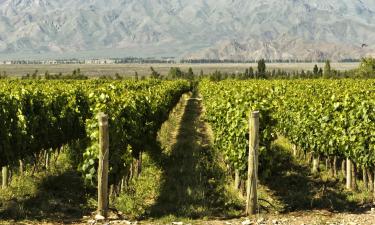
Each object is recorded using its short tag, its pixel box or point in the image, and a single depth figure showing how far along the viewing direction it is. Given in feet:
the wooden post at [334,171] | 58.18
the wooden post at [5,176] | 49.42
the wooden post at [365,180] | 50.42
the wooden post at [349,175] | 52.75
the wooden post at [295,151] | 71.29
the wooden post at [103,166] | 39.27
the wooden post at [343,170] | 57.60
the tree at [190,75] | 501.03
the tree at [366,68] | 452.76
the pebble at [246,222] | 37.99
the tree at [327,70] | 450.54
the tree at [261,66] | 515.34
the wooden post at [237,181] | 50.68
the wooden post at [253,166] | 40.60
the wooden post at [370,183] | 50.34
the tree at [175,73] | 528.01
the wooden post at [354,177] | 51.93
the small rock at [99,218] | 38.70
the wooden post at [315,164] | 61.00
